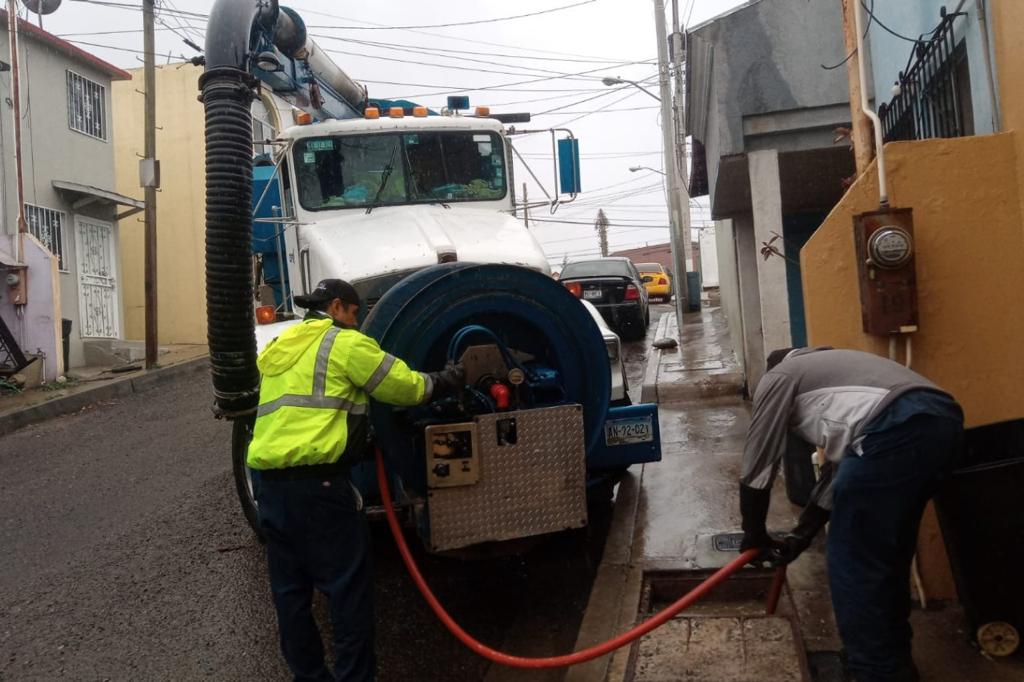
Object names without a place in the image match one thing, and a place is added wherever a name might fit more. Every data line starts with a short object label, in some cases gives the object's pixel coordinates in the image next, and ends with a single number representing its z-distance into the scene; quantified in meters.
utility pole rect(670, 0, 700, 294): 13.10
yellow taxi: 25.12
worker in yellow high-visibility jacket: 3.55
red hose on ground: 3.42
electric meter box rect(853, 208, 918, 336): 3.77
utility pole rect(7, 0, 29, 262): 14.01
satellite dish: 15.24
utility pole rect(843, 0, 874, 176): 4.33
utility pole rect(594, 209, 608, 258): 65.47
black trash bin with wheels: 3.25
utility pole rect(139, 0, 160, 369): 15.58
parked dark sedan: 14.57
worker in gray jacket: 3.03
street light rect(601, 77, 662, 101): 21.10
